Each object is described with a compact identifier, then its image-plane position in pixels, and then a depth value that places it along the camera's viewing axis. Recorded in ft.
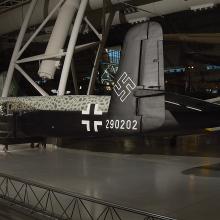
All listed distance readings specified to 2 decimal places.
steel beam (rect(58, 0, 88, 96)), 34.42
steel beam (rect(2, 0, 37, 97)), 40.24
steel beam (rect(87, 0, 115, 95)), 40.86
